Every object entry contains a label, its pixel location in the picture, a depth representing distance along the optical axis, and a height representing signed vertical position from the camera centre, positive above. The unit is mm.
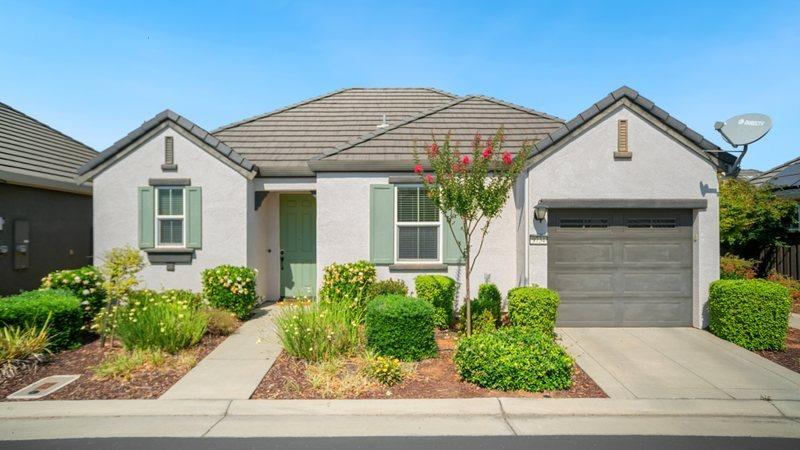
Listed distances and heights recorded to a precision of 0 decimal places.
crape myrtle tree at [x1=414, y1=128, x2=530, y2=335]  6512 +676
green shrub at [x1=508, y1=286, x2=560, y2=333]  7043 -1384
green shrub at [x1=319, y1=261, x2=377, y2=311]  8539 -1127
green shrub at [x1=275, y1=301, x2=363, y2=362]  6066 -1575
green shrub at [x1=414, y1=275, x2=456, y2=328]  8039 -1243
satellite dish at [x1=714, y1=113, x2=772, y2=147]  7537 +1789
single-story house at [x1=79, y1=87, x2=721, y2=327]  8102 +476
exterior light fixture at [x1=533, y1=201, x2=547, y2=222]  7871 +277
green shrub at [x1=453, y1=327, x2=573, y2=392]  5238 -1725
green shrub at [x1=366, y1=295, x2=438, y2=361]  6129 -1504
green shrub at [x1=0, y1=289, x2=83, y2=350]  6473 -1363
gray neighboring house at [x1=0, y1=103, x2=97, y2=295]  9812 +503
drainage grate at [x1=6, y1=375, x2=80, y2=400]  5172 -2065
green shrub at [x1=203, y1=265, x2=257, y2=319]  8445 -1250
